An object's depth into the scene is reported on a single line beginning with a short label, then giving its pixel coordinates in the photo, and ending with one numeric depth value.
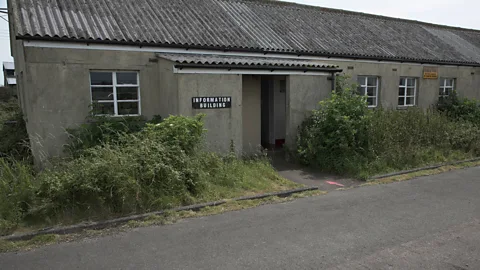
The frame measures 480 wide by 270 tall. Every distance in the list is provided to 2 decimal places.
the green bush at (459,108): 14.39
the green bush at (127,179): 5.76
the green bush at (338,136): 9.38
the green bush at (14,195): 5.35
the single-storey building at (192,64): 8.95
